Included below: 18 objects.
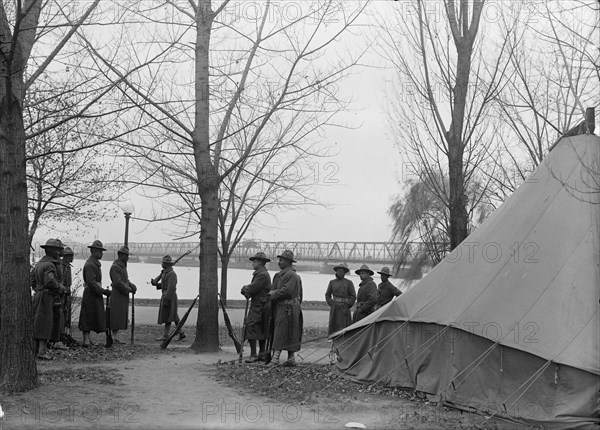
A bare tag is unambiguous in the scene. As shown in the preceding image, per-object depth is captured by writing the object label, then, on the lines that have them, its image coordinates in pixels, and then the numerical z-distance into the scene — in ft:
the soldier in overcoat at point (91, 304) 46.50
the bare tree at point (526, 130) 50.90
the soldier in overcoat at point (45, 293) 39.96
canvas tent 27.27
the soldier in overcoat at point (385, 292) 52.85
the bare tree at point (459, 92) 50.49
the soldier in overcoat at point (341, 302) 52.11
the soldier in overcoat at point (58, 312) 42.14
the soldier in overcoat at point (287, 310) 40.04
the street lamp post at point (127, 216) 64.64
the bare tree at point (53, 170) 55.68
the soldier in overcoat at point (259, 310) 42.22
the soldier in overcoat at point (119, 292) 47.91
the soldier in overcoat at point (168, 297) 53.47
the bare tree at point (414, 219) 90.89
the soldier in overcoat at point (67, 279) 46.97
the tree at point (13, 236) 30.14
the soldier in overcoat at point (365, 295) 52.03
